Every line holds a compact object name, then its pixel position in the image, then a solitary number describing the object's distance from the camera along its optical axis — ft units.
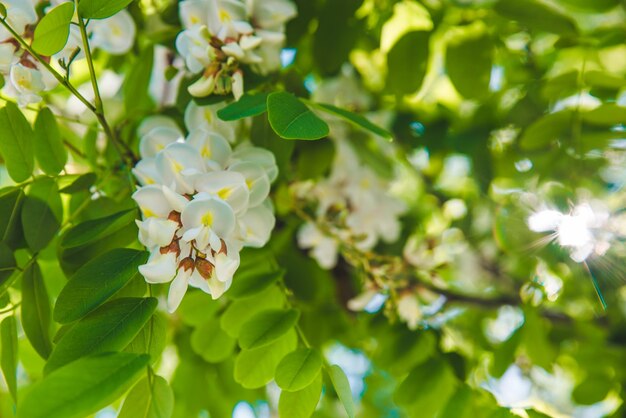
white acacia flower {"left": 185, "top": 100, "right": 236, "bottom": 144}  1.95
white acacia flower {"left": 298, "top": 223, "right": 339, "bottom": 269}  2.46
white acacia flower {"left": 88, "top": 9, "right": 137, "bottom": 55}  2.11
